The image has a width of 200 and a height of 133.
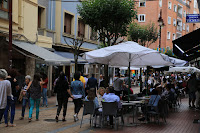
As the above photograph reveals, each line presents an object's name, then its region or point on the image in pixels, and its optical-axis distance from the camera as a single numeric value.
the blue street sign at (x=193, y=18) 12.38
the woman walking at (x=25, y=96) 10.11
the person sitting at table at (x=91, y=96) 8.84
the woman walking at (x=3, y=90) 6.81
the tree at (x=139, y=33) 32.19
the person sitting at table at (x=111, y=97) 8.71
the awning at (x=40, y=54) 15.06
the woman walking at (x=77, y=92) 9.94
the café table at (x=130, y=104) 9.55
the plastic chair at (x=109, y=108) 8.47
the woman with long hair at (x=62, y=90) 9.77
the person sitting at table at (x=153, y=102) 9.77
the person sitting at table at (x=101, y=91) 10.21
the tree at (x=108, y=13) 19.20
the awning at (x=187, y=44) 12.13
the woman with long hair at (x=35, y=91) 9.64
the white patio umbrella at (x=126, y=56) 9.49
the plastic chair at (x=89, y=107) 8.80
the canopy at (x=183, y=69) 22.12
